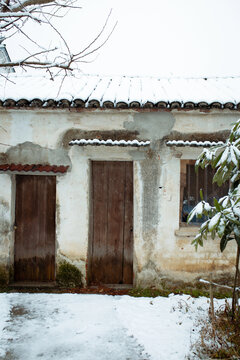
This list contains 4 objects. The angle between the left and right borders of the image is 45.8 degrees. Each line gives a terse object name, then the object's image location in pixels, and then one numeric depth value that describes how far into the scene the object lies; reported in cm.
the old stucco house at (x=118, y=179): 499
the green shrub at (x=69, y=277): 503
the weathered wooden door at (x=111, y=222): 527
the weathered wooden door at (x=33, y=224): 531
